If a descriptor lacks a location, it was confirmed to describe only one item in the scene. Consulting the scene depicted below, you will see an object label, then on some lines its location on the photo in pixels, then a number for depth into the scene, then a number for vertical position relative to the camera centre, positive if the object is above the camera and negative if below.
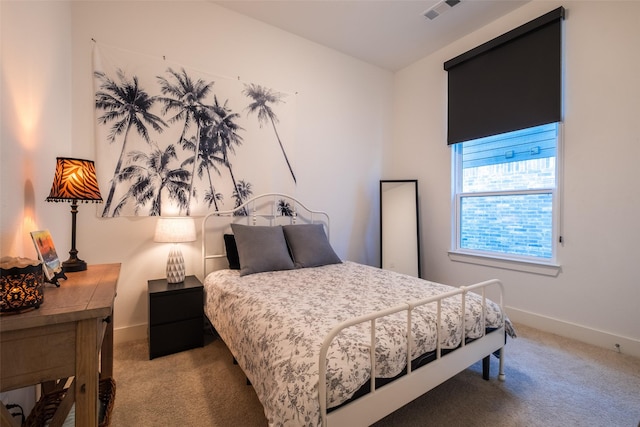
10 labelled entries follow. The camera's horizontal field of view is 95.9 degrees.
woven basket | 1.17 -0.86
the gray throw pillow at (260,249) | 2.41 -0.35
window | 2.71 +0.13
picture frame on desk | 1.17 -0.19
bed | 1.11 -0.59
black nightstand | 2.15 -0.83
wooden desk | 0.77 -0.39
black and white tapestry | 2.36 +0.67
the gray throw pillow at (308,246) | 2.69 -0.36
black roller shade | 2.59 +1.26
